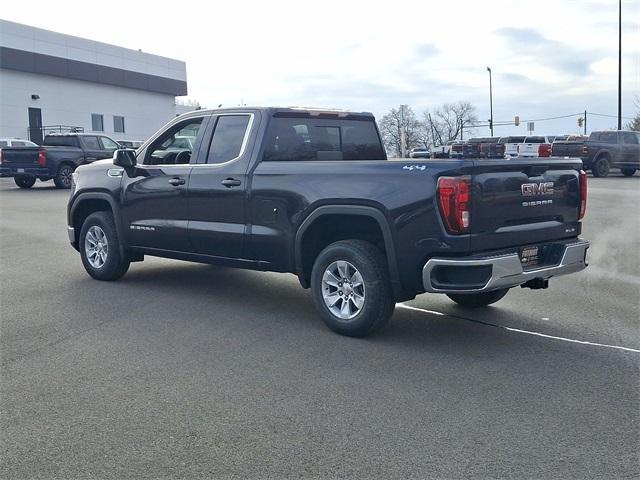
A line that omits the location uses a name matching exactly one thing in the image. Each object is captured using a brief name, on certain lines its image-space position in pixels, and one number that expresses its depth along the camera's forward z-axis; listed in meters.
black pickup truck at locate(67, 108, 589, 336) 5.73
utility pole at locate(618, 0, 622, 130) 38.31
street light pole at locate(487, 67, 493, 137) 64.06
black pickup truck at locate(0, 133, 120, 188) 24.92
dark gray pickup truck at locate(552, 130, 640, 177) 30.20
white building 47.84
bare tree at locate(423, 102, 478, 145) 65.25
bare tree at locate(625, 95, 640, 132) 56.48
